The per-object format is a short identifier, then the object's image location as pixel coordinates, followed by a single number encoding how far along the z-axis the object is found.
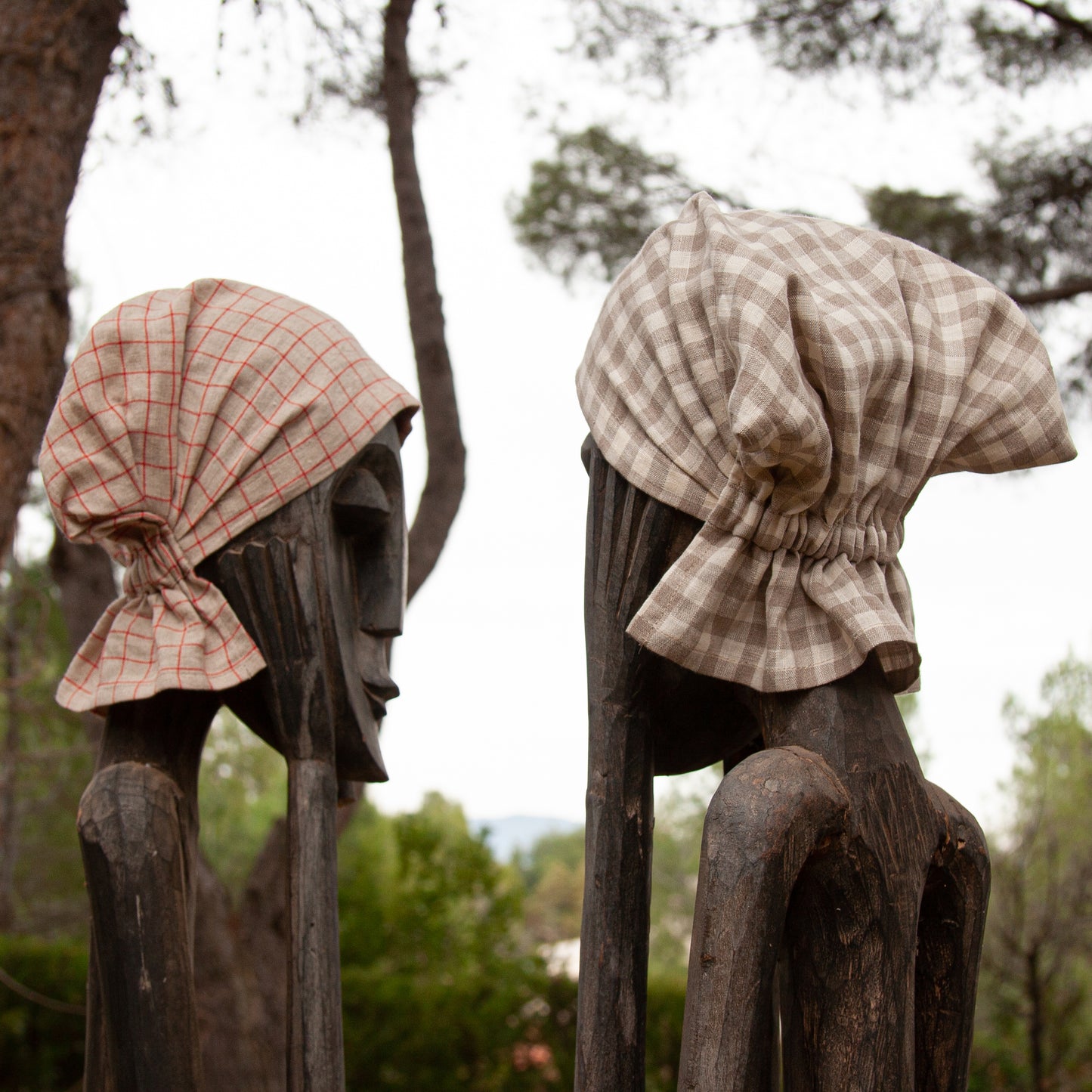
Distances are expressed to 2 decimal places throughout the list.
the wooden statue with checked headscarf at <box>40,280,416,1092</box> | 1.69
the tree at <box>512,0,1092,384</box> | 4.31
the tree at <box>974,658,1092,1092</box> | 6.54
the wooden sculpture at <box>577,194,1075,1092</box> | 1.36
